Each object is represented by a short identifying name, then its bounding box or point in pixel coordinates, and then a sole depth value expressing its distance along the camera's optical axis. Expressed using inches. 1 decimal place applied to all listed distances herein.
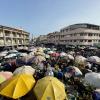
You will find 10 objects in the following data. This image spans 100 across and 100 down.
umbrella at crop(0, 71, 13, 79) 209.6
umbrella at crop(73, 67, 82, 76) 247.8
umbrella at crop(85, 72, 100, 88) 205.3
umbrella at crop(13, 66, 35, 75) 227.4
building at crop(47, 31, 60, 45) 1258.6
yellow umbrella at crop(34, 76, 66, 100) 151.8
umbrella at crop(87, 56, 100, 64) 347.3
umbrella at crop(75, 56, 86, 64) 330.1
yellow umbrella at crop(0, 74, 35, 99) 161.2
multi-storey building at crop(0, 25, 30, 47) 787.3
